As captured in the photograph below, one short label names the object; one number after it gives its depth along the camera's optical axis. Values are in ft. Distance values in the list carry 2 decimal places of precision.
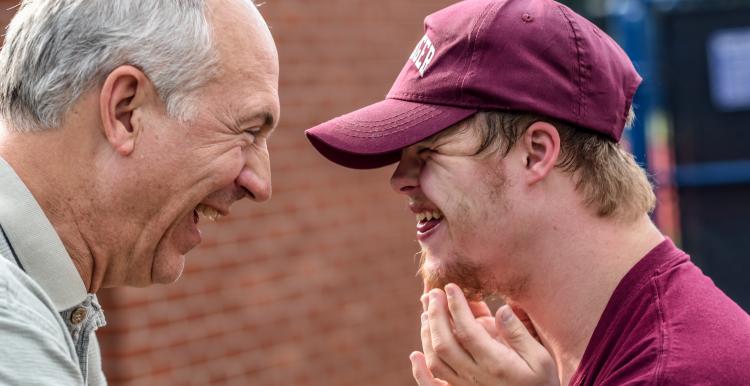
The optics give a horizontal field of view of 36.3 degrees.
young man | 8.73
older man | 7.86
